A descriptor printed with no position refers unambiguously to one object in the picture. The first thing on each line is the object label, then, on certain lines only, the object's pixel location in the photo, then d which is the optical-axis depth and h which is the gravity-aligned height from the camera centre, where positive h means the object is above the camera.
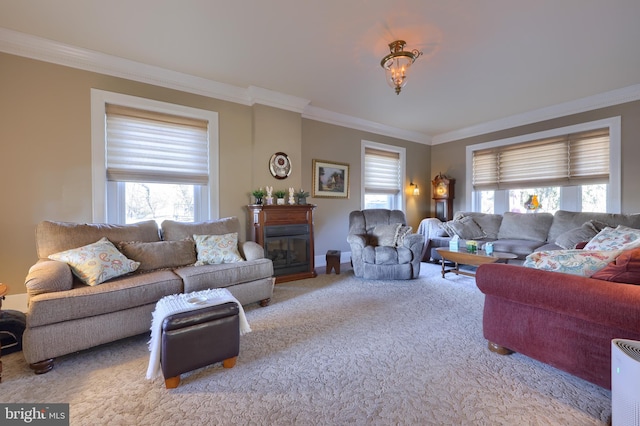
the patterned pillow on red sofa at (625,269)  1.49 -0.35
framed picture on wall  4.87 +0.57
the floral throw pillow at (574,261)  1.69 -0.34
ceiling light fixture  2.71 +1.53
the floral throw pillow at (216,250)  2.93 -0.44
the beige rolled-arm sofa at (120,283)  1.84 -0.61
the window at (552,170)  4.15 +0.68
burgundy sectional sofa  1.43 -0.65
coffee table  3.27 -0.61
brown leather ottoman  1.64 -0.83
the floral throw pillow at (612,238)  2.10 -0.25
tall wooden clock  5.95 +0.31
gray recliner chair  3.94 -0.59
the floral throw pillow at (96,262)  2.21 -0.44
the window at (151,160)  3.11 +0.63
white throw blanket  1.68 -0.65
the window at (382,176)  5.59 +0.73
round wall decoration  4.18 +0.70
